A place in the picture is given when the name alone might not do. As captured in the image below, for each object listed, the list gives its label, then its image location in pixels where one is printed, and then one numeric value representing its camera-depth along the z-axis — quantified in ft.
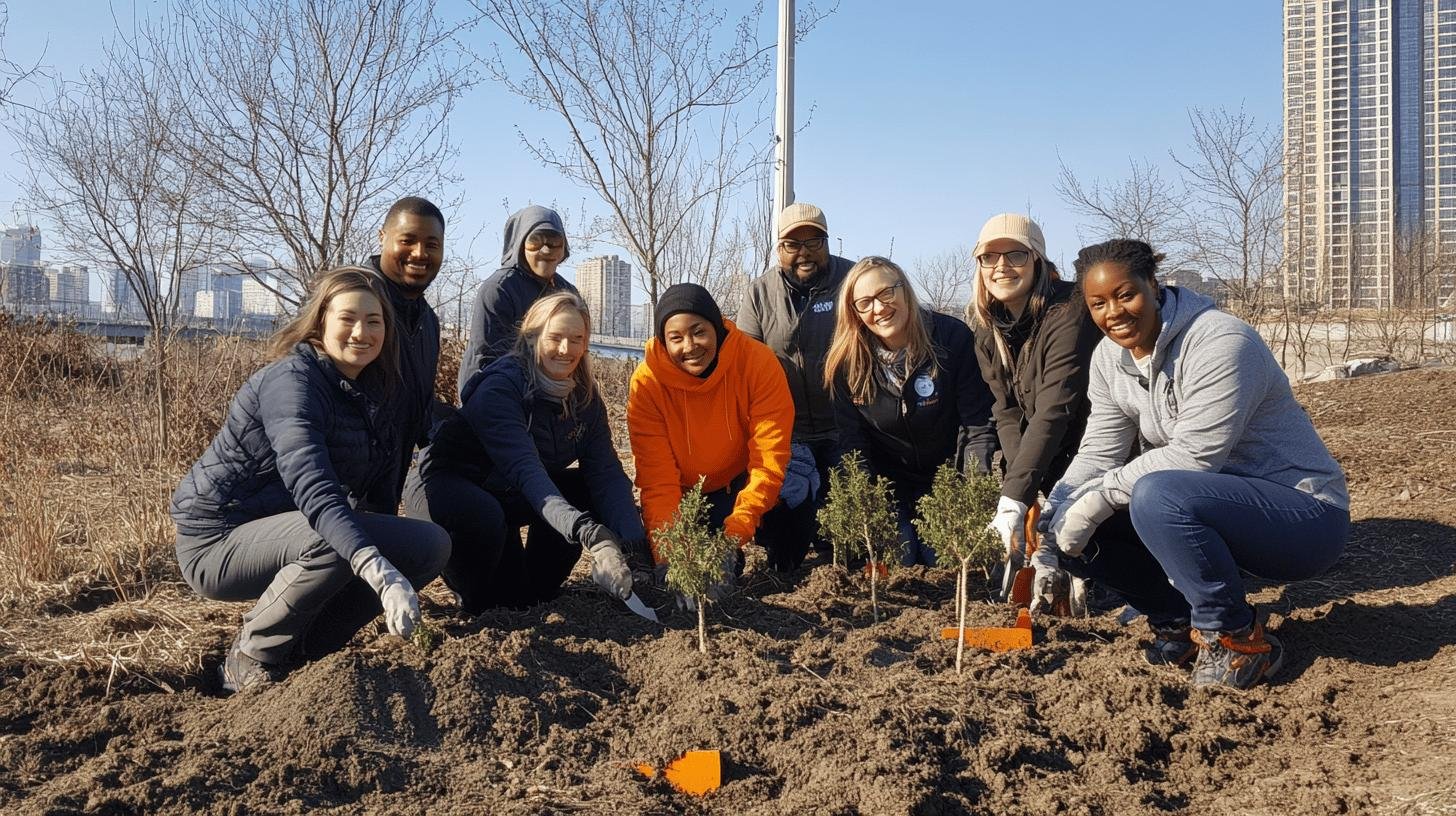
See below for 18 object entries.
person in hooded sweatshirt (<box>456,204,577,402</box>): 15.03
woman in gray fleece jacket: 9.98
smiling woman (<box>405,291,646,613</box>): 12.39
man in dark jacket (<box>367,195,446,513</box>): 12.67
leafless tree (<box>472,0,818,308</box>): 25.07
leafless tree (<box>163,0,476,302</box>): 25.31
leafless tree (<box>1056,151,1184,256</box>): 43.01
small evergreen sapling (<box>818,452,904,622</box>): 12.21
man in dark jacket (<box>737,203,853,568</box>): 15.39
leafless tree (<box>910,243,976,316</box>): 59.64
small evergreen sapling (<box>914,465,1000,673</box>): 10.88
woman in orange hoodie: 13.26
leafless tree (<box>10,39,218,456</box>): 20.29
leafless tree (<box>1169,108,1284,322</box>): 39.73
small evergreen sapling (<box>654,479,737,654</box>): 10.98
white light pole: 24.08
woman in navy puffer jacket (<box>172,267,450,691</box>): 10.25
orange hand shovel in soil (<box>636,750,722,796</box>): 8.42
